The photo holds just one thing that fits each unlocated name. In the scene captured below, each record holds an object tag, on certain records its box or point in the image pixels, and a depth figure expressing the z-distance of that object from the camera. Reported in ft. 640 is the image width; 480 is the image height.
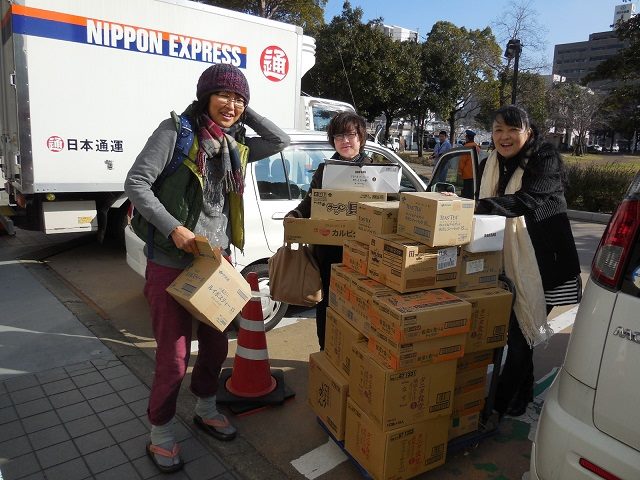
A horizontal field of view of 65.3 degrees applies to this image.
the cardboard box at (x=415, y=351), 6.97
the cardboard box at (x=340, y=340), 8.10
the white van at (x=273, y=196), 13.66
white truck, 17.35
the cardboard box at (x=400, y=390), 7.11
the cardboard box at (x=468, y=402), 8.38
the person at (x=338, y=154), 10.25
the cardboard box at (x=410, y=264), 7.30
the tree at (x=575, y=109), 118.21
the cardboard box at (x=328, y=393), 8.30
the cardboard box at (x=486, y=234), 7.90
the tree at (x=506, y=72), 61.63
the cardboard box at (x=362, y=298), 7.56
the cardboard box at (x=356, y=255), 8.21
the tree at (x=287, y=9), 66.95
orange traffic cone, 10.39
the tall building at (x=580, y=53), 308.60
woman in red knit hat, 7.33
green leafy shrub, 37.63
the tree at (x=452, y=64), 86.89
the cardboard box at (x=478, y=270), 8.02
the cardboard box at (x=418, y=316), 6.84
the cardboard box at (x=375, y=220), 8.02
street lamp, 42.24
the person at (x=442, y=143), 49.46
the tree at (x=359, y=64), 72.74
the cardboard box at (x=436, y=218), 7.30
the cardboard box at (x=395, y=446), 7.29
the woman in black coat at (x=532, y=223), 8.63
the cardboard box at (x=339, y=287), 8.32
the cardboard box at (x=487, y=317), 7.97
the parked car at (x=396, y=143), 130.47
